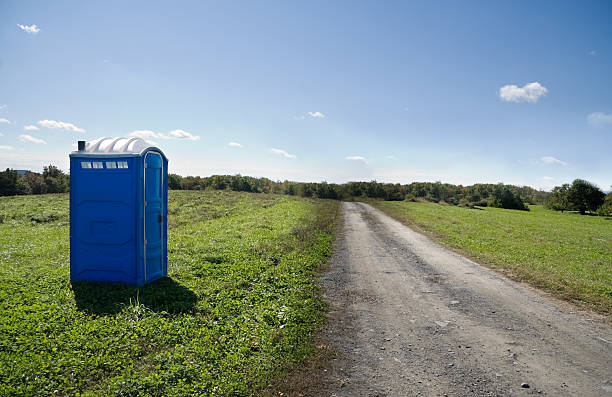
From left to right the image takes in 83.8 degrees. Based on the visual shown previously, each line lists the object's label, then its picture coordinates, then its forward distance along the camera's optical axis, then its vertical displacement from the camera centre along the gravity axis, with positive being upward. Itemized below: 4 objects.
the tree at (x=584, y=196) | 55.69 +0.33
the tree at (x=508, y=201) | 69.00 -0.87
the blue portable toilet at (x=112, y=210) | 8.30 -0.48
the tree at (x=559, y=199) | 59.33 -0.27
